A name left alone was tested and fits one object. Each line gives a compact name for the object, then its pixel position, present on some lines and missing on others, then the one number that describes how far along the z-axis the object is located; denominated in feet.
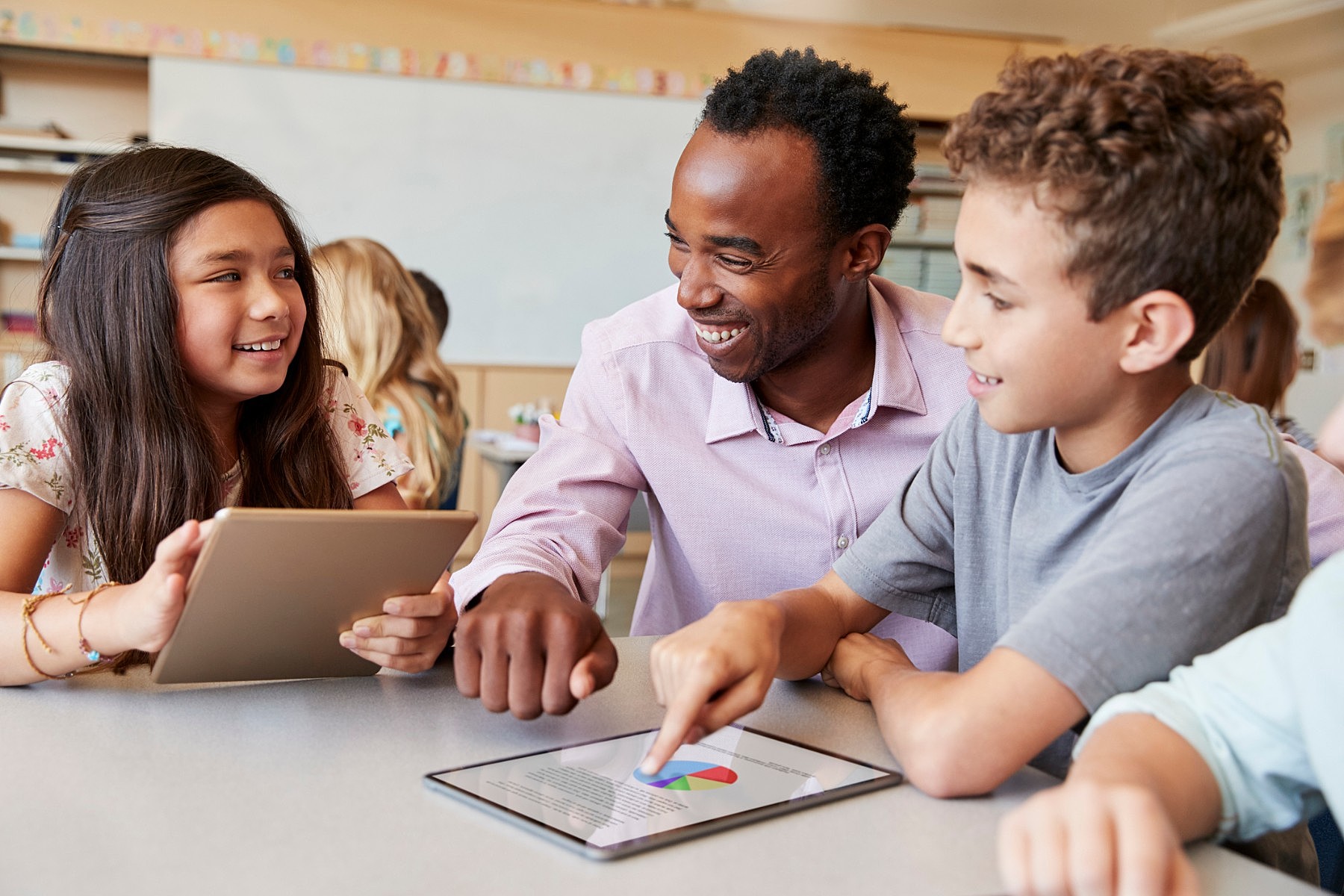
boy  2.57
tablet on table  2.31
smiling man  4.73
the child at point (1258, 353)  8.59
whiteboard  17.37
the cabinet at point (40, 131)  16.70
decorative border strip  16.40
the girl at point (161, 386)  3.97
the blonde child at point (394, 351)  9.55
